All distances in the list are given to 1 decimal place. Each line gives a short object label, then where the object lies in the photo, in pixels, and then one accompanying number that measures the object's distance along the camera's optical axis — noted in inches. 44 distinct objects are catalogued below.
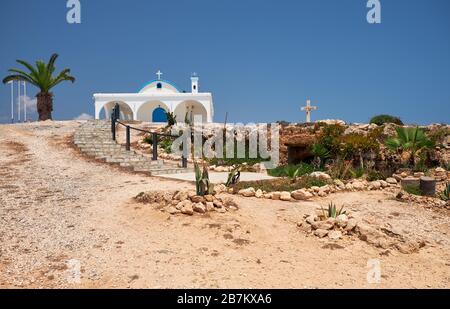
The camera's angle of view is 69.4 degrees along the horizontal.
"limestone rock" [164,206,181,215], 239.9
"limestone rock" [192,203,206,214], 241.0
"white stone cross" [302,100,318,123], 811.9
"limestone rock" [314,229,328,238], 225.6
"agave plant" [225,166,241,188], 341.7
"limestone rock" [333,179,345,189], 372.8
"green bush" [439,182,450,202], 335.6
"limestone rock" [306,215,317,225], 242.1
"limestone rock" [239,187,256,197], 315.0
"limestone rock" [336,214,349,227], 235.0
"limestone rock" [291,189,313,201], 322.7
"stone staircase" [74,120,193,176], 436.9
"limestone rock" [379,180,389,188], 394.6
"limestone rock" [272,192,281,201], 315.6
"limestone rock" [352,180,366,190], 378.6
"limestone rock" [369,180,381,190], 386.3
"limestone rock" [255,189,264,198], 315.3
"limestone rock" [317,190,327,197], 341.7
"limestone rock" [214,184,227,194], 312.7
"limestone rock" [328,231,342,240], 222.4
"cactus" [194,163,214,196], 254.5
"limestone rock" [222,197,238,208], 257.8
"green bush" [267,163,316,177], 406.9
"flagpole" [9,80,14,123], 1221.8
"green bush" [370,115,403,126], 661.2
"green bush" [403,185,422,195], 360.5
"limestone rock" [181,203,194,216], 238.1
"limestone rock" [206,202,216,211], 245.8
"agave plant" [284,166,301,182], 385.7
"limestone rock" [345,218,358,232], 230.7
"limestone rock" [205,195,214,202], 252.8
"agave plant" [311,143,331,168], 512.4
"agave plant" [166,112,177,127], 679.3
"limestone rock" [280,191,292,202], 314.7
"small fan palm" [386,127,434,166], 454.6
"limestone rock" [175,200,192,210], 243.3
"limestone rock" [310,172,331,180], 397.8
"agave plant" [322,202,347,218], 245.0
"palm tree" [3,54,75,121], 996.6
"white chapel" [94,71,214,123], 1224.2
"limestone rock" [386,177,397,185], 406.9
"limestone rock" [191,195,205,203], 249.8
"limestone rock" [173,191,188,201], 254.4
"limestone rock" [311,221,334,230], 232.4
